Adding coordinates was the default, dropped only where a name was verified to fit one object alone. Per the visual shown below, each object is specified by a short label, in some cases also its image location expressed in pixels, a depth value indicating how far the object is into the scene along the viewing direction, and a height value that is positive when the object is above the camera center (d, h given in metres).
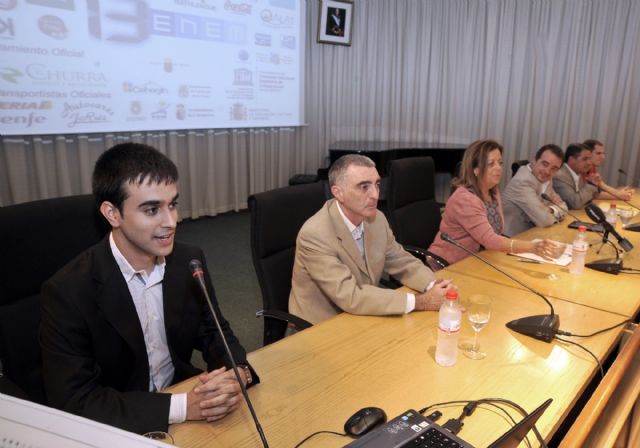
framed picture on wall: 5.98 +1.27
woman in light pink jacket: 2.52 -0.48
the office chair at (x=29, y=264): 1.31 -0.43
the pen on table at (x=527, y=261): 2.26 -0.67
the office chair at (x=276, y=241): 1.80 -0.50
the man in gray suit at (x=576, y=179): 3.81 -0.47
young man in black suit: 1.08 -0.55
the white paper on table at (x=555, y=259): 2.24 -0.66
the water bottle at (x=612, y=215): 3.07 -0.62
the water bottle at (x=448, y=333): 1.29 -0.59
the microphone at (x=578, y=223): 2.92 -0.65
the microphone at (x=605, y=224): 2.47 -0.54
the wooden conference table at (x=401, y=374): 1.05 -0.68
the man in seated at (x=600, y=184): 4.02 -0.54
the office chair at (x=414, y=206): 2.70 -0.52
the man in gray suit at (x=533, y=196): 3.17 -0.52
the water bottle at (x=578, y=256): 2.08 -0.59
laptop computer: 0.92 -0.64
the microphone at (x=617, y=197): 3.89 -0.63
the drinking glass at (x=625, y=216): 3.09 -0.61
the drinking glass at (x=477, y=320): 1.38 -0.61
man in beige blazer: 1.66 -0.58
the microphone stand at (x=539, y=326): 1.46 -0.65
